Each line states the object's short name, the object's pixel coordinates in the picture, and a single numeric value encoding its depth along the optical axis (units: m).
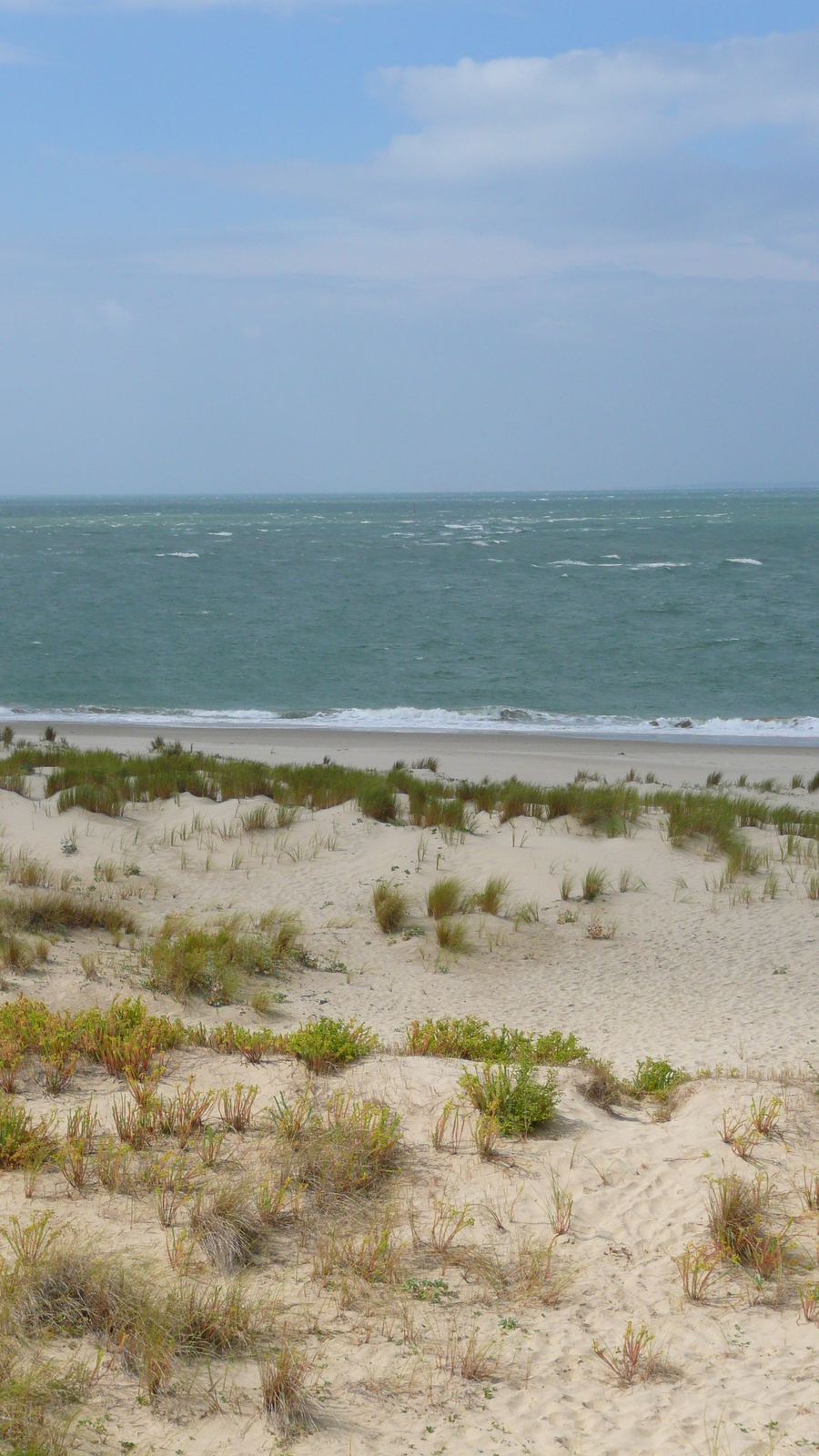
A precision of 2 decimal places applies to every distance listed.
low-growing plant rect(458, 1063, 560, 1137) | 10.11
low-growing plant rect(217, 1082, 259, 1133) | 9.91
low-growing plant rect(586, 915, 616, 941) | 19.22
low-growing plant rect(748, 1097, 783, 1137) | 9.99
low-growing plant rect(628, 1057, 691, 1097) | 11.91
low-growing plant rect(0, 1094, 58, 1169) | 9.05
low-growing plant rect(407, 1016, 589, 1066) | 12.37
